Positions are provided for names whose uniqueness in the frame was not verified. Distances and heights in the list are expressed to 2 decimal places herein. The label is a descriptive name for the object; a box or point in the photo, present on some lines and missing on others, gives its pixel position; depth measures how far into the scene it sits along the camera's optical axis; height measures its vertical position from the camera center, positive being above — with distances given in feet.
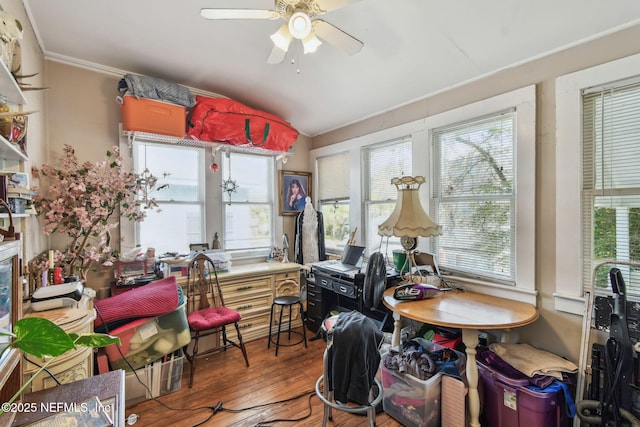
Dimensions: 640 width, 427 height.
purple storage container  5.37 -3.83
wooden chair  8.77 -3.05
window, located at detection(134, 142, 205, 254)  9.89 +0.53
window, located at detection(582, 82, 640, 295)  5.74 +0.54
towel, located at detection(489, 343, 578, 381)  5.69 -3.17
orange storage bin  8.56 +2.99
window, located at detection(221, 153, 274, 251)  11.77 +0.40
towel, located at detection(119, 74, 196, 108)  8.47 +3.82
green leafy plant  2.29 -0.99
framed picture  13.00 +0.94
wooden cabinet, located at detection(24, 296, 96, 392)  4.79 -2.46
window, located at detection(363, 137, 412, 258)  10.07 +1.12
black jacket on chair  4.94 -2.65
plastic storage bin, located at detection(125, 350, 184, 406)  7.16 -4.34
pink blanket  6.89 -2.27
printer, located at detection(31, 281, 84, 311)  5.45 -1.62
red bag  9.93 +3.20
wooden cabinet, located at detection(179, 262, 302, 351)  10.19 -2.95
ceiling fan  4.92 +3.46
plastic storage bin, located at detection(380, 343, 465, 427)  6.01 -4.11
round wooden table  5.73 -2.29
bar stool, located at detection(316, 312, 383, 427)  5.12 -2.95
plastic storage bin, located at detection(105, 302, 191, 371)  6.88 -3.18
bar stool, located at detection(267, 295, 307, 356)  9.64 -3.66
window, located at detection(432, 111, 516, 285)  7.46 +0.36
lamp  7.45 -0.30
